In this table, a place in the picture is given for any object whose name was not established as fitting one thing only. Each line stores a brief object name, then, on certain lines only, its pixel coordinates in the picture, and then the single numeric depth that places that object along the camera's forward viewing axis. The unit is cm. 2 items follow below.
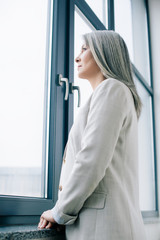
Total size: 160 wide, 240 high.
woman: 91
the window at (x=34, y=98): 126
